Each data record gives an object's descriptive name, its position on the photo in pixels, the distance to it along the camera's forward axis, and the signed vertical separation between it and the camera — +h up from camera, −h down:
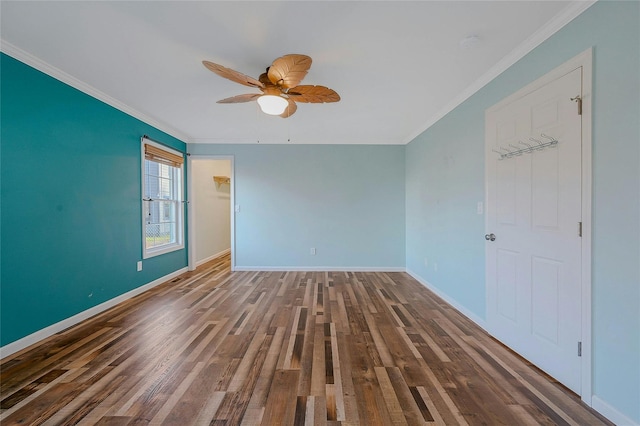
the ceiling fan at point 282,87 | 1.71 +1.08
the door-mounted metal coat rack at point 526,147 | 1.70 +0.52
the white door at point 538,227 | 1.56 -0.12
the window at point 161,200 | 3.54 +0.20
